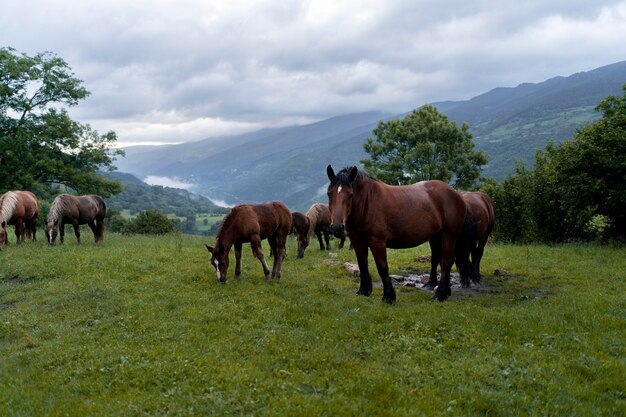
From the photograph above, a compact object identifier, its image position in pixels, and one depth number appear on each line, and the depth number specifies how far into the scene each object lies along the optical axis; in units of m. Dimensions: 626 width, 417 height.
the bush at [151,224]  39.81
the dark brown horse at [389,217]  10.43
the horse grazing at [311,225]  19.36
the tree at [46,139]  33.72
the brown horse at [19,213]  19.98
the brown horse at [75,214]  20.27
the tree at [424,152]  49.16
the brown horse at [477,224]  13.62
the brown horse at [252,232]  13.16
